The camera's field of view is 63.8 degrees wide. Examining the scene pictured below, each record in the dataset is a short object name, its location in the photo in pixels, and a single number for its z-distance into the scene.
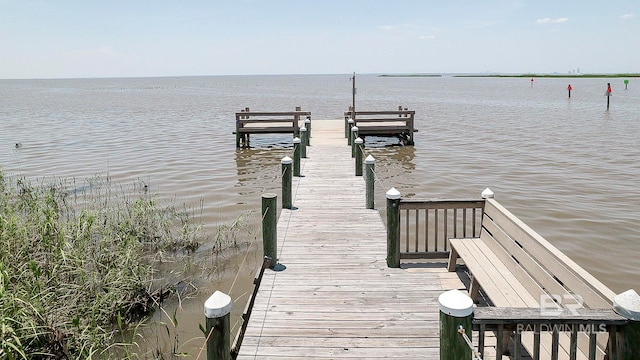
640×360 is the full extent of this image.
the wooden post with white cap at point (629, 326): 3.28
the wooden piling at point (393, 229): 6.66
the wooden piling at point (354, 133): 15.22
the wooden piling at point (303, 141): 15.57
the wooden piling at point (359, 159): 12.28
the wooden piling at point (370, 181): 9.34
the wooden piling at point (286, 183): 9.48
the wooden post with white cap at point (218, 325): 3.70
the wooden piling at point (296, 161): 12.48
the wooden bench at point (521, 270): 3.88
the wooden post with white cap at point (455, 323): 3.36
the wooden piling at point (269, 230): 6.62
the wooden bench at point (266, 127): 20.76
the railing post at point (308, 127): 17.91
